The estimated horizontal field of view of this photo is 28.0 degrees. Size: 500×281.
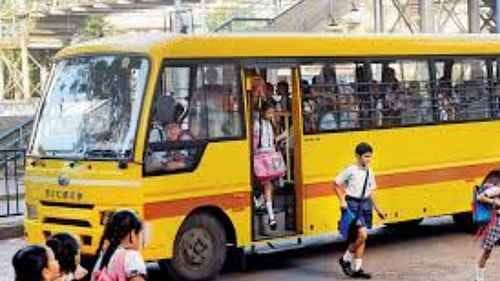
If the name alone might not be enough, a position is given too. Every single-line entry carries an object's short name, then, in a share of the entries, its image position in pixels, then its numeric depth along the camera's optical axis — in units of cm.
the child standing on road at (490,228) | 964
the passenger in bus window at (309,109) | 1166
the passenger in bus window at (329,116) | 1187
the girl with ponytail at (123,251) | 562
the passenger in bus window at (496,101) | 1402
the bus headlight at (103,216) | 989
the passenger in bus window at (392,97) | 1263
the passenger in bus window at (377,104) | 1247
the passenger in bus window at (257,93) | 1125
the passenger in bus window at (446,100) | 1328
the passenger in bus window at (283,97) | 1163
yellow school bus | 1011
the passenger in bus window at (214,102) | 1070
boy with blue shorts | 1045
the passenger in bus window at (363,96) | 1232
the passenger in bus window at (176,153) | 1023
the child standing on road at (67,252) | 518
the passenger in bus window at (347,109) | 1211
